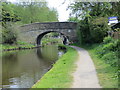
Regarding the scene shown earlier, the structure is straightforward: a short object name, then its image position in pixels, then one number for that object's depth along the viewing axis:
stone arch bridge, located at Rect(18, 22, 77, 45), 36.22
